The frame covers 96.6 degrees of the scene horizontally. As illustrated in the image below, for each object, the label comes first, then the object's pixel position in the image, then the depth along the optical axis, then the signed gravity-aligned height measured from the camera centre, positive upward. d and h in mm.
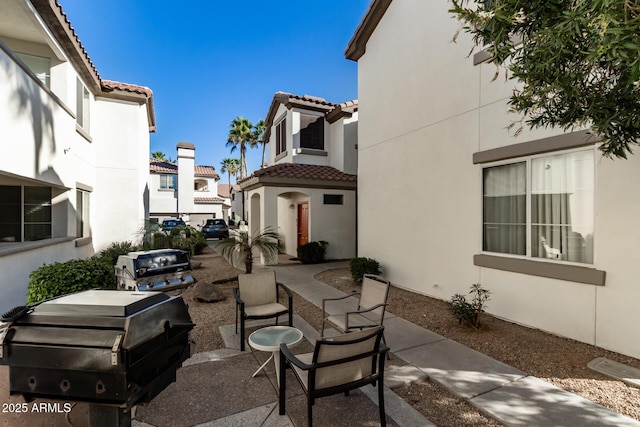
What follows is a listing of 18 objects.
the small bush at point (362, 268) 8719 -1680
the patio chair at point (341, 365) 2615 -1483
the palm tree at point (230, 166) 53625 +8907
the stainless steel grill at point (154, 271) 6227 -1328
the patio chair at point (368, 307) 4504 -1612
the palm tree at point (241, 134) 39250 +11074
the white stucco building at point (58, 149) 5707 +1807
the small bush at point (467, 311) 5332 -1841
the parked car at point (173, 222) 23008 -751
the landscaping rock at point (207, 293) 7141 -2033
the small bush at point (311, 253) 12188 -1706
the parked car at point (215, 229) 23484 -1318
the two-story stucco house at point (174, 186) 27391 +2606
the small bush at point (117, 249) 10023 -1349
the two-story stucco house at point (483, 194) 4410 +394
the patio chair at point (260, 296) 4938 -1536
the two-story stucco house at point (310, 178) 12180 +1510
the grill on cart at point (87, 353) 1859 -946
